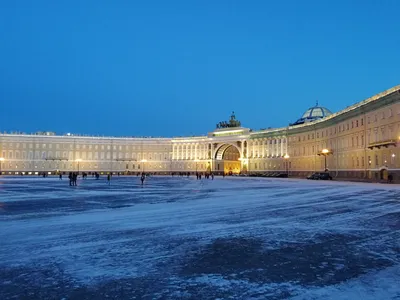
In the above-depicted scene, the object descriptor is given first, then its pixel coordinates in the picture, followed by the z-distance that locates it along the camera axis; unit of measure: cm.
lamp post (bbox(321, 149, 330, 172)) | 7785
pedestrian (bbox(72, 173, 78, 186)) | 4365
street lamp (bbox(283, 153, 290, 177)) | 11283
